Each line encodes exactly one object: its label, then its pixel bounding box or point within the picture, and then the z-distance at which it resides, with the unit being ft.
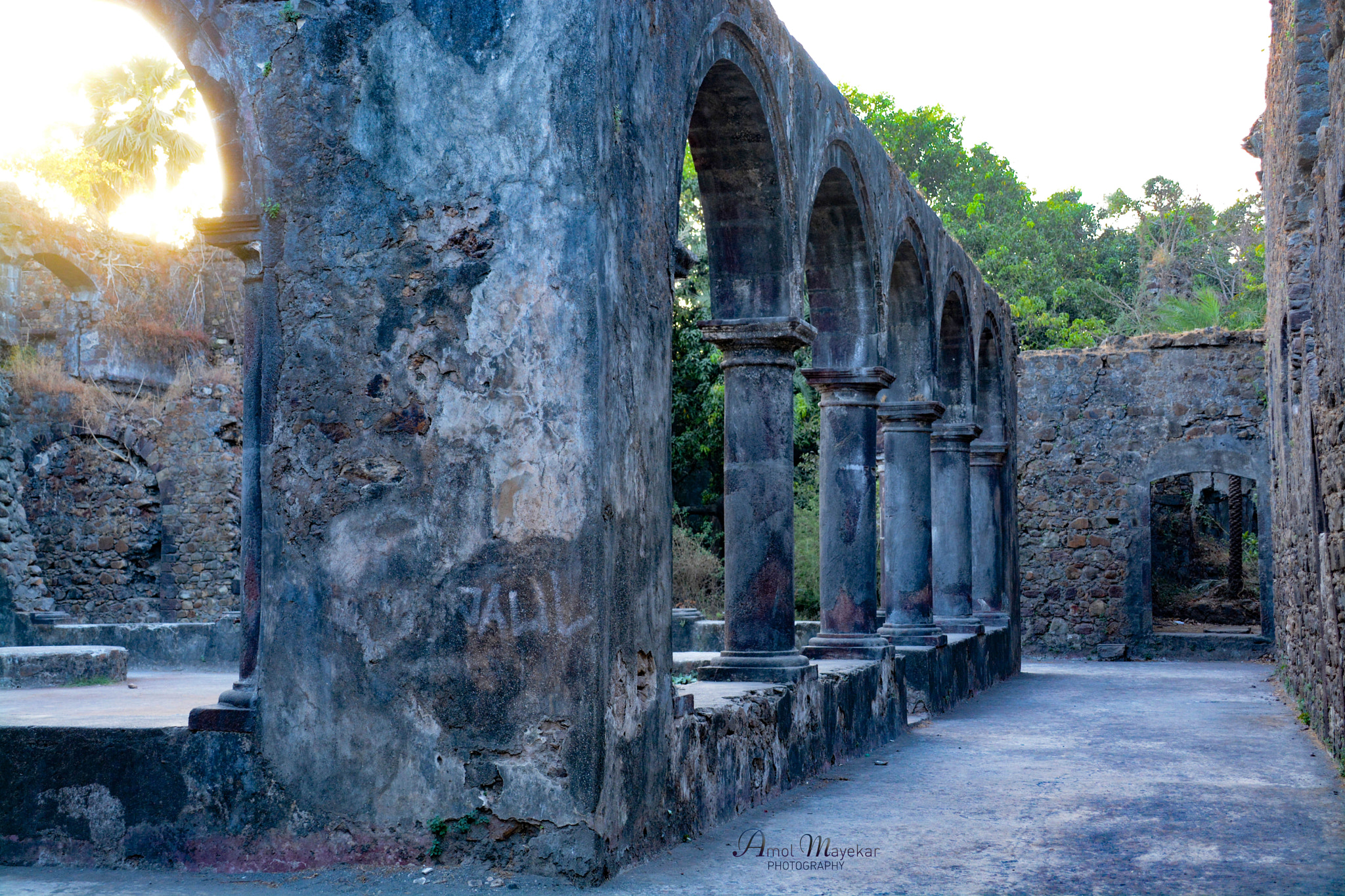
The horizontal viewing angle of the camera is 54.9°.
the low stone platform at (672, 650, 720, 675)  25.55
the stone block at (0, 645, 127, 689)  28.89
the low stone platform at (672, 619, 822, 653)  38.42
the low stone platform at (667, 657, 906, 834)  15.94
